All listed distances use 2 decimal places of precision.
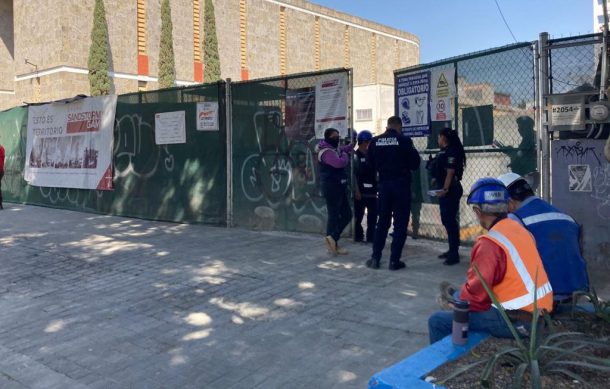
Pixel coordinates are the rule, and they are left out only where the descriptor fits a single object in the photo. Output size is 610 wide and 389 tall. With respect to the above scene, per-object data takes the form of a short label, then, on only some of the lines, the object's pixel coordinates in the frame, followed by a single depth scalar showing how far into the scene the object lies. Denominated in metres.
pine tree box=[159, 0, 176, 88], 35.09
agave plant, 2.47
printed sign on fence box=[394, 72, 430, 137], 7.87
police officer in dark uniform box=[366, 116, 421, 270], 6.84
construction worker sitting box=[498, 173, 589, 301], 3.52
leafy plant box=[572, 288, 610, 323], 3.22
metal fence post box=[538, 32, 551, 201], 6.47
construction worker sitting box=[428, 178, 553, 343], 2.90
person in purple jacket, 7.59
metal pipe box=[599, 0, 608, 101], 5.68
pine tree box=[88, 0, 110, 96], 31.41
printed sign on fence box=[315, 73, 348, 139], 8.44
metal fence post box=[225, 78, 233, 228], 10.06
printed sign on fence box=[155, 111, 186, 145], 10.71
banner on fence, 12.32
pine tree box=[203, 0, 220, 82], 38.28
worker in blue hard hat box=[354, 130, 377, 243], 8.26
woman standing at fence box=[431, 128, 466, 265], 6.89
